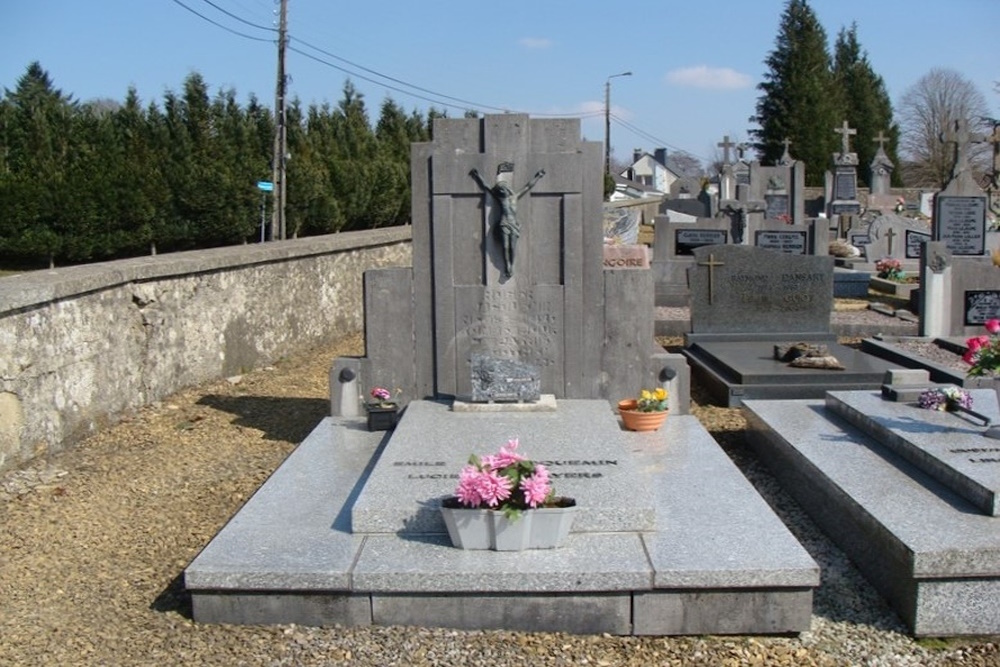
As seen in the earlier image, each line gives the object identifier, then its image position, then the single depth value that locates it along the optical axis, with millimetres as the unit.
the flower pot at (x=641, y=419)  7027
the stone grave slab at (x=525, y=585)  4422
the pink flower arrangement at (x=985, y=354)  5703
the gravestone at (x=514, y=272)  7461
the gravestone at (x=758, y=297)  11227
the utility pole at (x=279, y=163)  18922
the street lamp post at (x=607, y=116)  54625
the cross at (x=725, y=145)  30281
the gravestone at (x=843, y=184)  31719
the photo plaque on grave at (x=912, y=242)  21188
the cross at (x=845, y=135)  29456
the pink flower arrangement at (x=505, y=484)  4605
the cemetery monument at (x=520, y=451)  4445
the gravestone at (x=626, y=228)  23734
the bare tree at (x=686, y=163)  111044
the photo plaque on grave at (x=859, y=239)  21838
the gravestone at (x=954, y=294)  11523
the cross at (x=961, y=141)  15748
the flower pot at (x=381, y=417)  7098
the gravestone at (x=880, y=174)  38516
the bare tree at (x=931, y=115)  57312
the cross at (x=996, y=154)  17438
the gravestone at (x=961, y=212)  16125
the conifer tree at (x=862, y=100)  51906
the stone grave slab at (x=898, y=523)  4484
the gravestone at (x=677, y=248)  15531
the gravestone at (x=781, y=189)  31594
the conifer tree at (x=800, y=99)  48625
